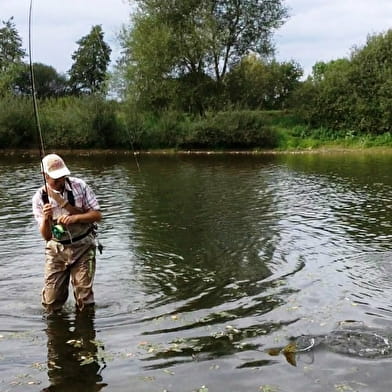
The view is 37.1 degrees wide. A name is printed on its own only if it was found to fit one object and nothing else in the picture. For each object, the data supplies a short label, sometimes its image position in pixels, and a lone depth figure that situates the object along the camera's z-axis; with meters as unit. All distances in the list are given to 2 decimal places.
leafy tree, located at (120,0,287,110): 50.91
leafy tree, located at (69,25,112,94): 43.19
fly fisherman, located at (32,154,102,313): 8.24
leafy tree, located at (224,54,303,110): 54.56
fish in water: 7.32
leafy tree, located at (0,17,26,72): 87.70
